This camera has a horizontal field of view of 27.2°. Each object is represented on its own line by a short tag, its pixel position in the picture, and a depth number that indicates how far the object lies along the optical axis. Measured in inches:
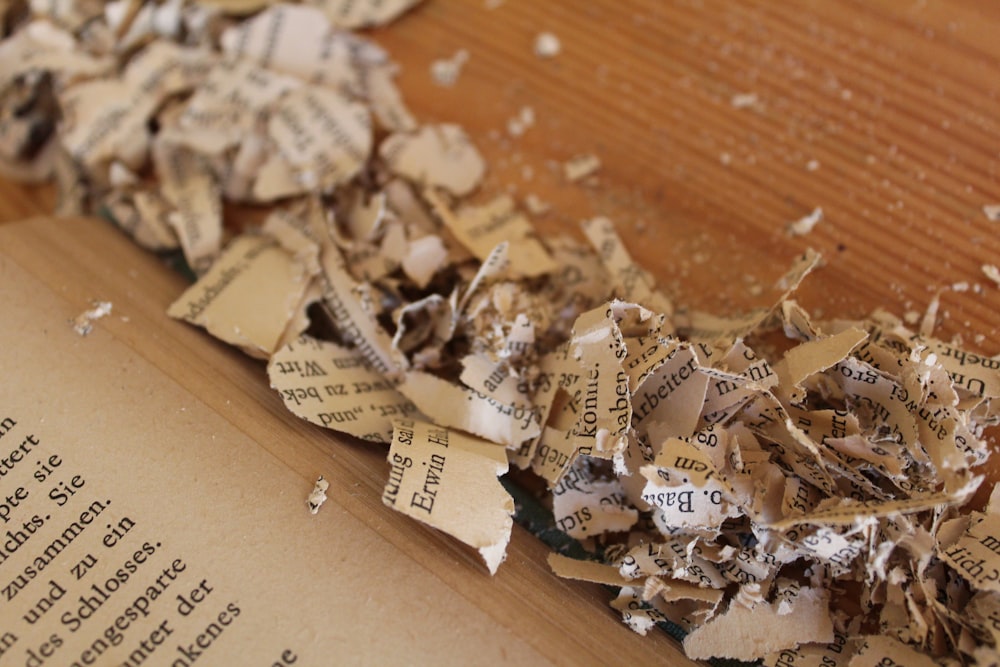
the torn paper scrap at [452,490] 9.7
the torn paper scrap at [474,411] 10.2
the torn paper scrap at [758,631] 9.8
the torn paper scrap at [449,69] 11.5
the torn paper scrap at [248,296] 10.5
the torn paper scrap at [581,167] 11.2
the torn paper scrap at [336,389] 10.2
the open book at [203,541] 9.5
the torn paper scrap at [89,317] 10.2
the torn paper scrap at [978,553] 9.6
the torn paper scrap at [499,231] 10.9
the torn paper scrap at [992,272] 10.4
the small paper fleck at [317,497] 9.8
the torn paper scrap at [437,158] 11.2
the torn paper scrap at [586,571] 9.9
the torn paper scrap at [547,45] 11.4
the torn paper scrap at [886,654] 9.6
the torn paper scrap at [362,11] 11.6
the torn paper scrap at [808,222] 10.8
